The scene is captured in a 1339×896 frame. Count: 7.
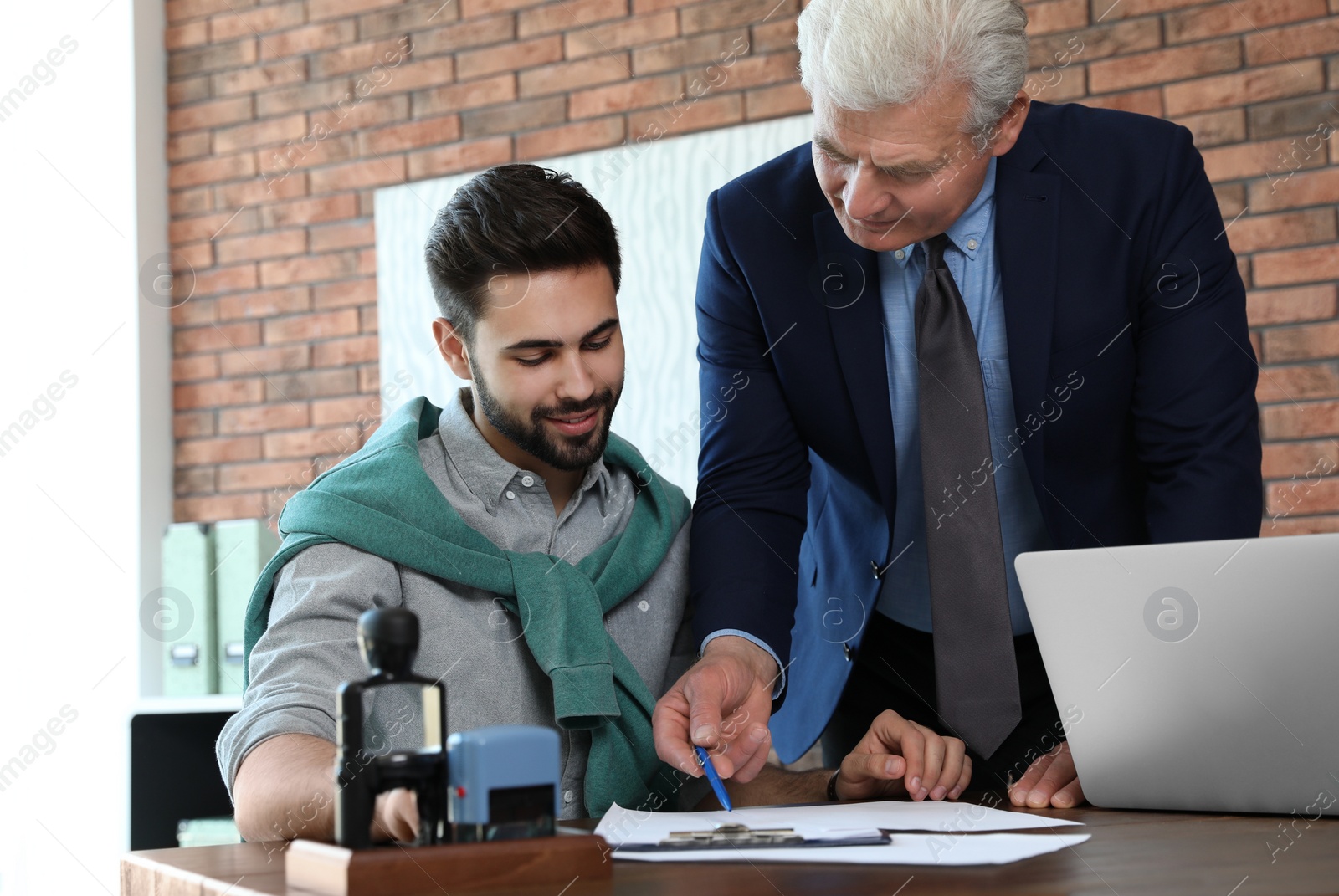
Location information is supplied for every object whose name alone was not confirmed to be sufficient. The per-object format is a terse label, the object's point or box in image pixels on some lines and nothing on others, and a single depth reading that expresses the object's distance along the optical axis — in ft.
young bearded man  4.25
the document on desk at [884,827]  2.73
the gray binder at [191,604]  9.73
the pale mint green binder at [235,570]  9.50
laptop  3.11
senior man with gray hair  4.48
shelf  7.81
